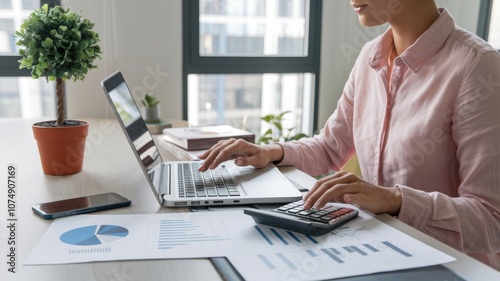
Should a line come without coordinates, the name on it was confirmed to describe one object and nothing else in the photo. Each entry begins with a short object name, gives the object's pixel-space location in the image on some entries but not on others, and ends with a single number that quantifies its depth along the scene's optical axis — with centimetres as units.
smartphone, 87
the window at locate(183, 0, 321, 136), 259
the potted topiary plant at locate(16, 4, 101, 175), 113
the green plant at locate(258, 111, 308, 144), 265
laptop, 93
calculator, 77
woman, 90
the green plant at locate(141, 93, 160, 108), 199
